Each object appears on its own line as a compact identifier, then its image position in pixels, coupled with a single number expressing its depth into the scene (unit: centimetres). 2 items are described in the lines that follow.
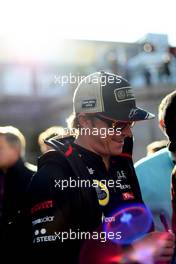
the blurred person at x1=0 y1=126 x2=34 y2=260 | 376
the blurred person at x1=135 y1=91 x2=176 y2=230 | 376
